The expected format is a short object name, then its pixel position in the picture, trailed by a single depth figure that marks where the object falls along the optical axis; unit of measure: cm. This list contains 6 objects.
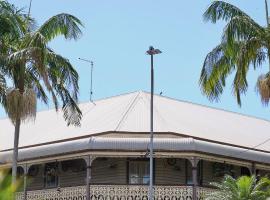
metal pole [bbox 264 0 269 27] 2417
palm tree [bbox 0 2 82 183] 2281
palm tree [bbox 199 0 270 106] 2292
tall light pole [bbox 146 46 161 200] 2411
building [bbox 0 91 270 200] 2759
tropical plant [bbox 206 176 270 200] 2350
